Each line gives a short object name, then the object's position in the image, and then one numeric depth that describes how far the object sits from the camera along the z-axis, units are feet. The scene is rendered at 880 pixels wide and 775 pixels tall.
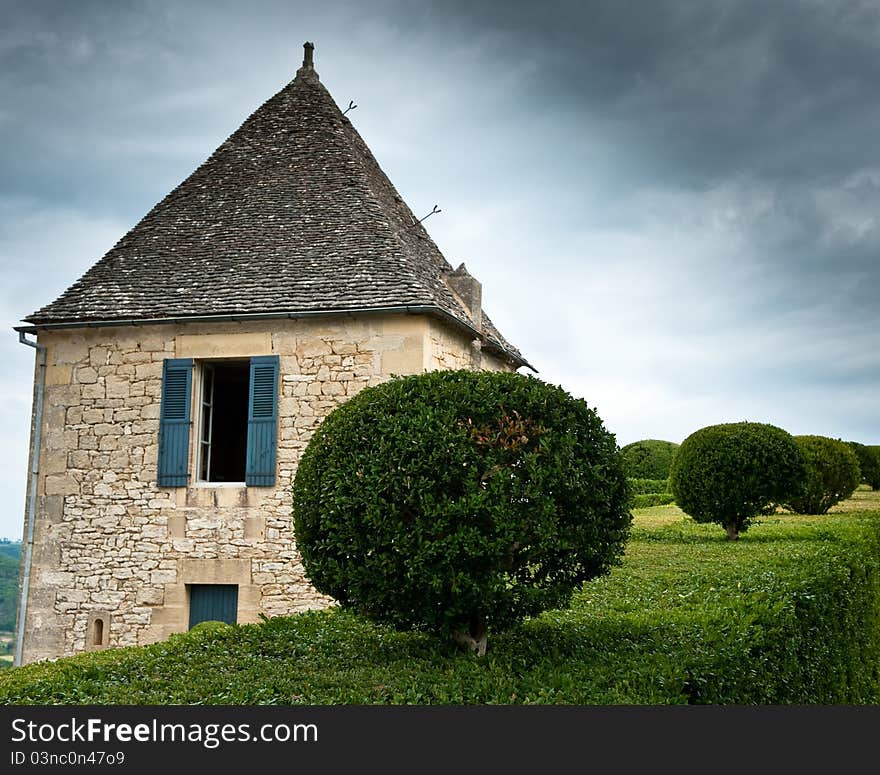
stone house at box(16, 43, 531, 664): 35.40
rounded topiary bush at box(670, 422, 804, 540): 48.01
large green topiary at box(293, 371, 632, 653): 18.30
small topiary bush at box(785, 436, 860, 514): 67.82
